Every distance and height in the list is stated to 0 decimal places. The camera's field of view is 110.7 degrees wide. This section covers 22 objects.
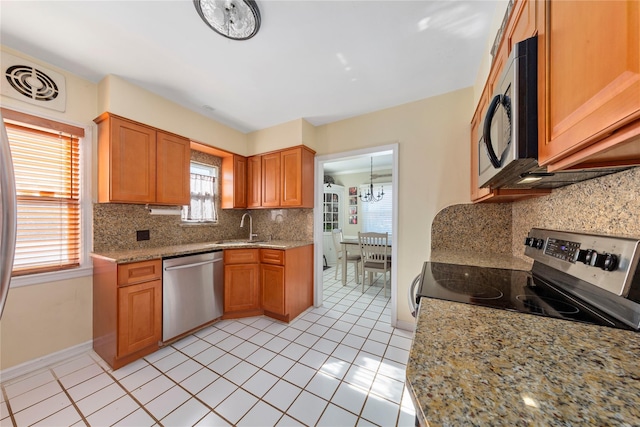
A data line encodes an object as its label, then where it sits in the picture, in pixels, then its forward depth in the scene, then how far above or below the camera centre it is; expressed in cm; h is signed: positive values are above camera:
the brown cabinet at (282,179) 284 +45
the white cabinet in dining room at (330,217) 537 -13
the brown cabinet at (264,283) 258 -86
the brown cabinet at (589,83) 40 +29
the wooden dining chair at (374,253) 344 -66
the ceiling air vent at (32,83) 168 +102
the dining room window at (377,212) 535 +0
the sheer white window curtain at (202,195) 293 +22
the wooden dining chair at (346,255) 394 -82
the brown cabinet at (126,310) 178 -85
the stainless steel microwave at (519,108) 70 +35
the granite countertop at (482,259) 147 -35
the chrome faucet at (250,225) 333 -22
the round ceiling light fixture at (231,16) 134 +125
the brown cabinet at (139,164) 200 +47
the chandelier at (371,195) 534 +41
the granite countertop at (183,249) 185 -40
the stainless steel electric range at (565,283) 64 -29
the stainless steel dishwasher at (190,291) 207 -82
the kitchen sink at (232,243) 273 -41
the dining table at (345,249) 387 -67
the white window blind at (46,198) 175 +10
